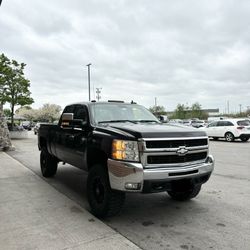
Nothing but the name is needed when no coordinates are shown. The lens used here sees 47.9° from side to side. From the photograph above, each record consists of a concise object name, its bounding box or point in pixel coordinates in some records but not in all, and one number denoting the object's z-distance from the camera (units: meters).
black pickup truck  3.94
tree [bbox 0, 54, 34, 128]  22.50
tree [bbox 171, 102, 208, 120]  73.88
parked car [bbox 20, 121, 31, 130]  44.15
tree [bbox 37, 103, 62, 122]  91.38
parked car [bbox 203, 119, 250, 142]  18.73
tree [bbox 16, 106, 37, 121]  96.62
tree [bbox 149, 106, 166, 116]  80.25
